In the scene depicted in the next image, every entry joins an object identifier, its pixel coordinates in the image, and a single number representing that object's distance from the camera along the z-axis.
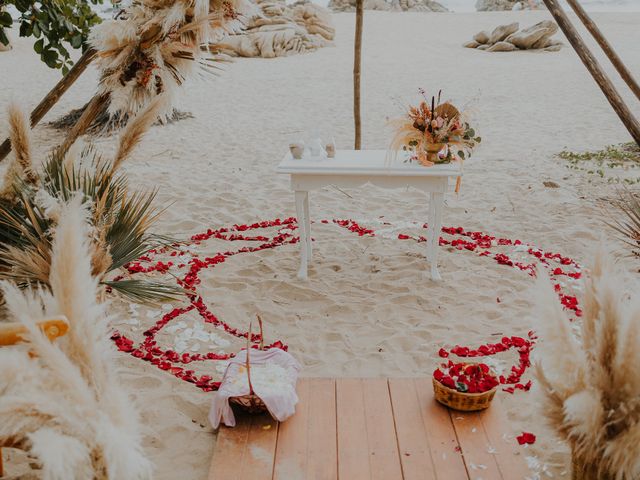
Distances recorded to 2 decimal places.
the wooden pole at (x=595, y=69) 6.03
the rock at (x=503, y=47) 21.22
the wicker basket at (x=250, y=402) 3.16
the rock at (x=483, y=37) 22.47
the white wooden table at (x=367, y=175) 4.88
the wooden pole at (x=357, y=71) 7.07
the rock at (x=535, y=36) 21.02
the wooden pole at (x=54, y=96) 3.54
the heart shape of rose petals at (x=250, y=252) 4.07
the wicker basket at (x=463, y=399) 3.20
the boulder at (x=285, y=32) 19.89
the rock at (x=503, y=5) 38.72
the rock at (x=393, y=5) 37.25
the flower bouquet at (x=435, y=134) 4.88
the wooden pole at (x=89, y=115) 2.54
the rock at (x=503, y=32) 22.06
